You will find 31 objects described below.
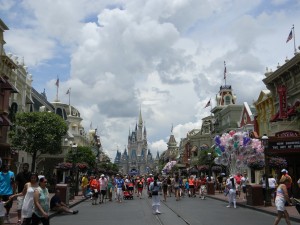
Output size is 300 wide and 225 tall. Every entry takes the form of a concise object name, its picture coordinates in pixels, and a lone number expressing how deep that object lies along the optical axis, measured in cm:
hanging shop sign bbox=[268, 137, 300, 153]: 2167
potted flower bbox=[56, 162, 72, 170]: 2910
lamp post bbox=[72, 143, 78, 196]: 2654
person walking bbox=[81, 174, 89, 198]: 2614
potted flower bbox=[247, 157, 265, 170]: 2036
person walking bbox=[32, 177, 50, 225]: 727
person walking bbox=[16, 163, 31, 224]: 1210
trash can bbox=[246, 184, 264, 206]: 1844
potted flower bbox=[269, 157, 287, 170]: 2106
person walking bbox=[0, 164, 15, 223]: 1109
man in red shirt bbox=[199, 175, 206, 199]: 2612
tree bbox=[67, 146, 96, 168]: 5504
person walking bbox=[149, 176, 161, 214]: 1588
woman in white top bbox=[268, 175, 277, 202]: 1971
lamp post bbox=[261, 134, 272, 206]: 1791
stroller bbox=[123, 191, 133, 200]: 2617
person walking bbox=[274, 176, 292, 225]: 998
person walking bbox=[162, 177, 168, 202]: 2431
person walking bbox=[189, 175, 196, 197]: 2902
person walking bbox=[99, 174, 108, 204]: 2320
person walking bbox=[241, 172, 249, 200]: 2515
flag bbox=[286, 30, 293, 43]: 2836
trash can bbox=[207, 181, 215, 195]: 3031
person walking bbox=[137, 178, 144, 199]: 2919
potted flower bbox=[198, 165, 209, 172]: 3800
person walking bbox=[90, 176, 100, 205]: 2183
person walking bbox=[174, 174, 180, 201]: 2451
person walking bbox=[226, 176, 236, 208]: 1873
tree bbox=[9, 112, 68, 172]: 3306
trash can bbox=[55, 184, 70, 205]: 1785
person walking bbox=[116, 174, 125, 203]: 2365
